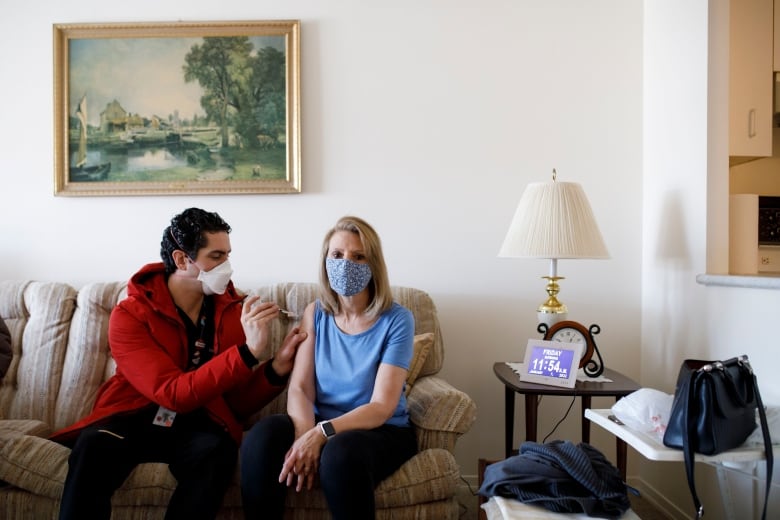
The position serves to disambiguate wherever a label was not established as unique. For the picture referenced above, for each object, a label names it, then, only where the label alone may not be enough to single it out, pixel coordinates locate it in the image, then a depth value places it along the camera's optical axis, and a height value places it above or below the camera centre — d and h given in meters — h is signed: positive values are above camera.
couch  1.62 -0.53
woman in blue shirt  1.50 -0.46
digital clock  1.90 -0.40
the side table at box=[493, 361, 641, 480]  1.86 -0.48
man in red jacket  1.54 -0.40
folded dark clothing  1.26 -0.55
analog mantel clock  2.02 -0.33
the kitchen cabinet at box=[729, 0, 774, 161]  2.29 +0.75
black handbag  1.21 -0.36
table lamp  2.00 +0.07
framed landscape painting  2.43 +0.60
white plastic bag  1.36 -0.41
